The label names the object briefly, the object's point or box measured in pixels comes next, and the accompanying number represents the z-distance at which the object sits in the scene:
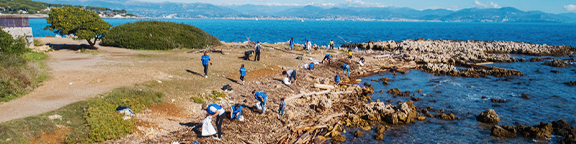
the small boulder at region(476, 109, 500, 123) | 18.20
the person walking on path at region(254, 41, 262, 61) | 29.16
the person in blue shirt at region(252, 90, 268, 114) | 16.14
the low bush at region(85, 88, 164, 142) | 12.45
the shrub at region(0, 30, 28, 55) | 19.98
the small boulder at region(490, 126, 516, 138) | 16.30
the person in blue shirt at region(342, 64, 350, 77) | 28.35
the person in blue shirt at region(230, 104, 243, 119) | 15.11
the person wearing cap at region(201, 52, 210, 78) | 21.16
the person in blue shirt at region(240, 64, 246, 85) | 20.88
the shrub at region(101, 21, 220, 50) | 36.16
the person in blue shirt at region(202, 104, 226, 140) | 13.04
